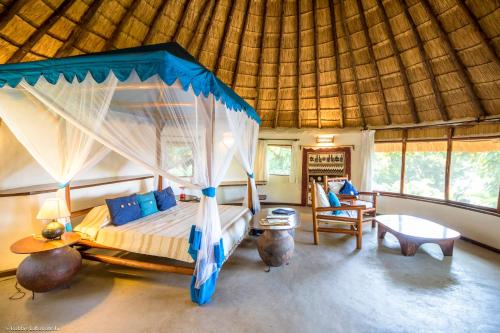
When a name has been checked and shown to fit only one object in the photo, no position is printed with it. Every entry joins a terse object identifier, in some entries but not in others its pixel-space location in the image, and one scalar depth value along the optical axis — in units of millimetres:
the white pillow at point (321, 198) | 4094
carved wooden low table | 3291
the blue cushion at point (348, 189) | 4988
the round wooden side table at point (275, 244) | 2980
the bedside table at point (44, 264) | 2291
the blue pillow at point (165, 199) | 3878
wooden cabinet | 6332
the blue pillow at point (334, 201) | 4164
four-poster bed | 2008
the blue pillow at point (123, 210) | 2994
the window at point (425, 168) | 4887
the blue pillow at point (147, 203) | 3480
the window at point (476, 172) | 4004
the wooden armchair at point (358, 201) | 4602
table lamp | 2416
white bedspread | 2635
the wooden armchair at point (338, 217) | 3738
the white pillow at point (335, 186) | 5076
